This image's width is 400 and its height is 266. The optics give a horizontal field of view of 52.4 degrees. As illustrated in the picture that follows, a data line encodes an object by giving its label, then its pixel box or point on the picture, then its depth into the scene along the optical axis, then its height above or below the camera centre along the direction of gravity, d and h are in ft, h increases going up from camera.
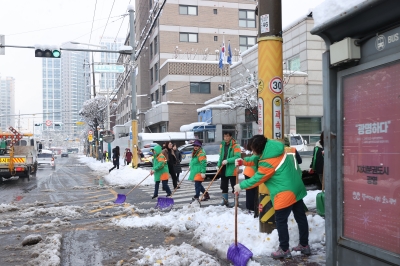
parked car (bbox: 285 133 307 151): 67.26 -0.68
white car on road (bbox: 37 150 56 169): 126.21 -6.39
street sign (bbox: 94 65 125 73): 98.19 +17.16
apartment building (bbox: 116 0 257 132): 146.92 +33.84
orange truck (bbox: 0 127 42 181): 66.98 -2.83
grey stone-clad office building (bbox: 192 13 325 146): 91.09 +11.79
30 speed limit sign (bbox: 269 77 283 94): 21.33 +2.74
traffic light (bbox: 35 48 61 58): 56.54 +12.18
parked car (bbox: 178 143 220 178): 62.13 -3.04
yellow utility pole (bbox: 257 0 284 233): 21.34 +3.30
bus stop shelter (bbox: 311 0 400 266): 12.00 +0.10
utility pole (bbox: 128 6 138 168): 75.00 +7.12
